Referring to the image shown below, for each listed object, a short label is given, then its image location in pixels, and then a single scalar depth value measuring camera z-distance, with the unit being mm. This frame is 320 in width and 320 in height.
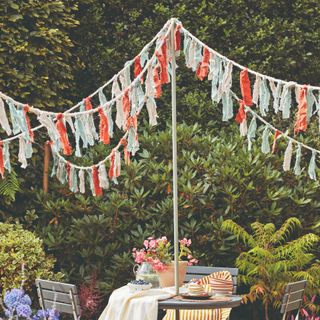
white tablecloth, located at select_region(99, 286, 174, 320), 7873
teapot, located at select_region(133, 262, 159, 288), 8540
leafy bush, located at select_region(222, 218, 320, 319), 11099
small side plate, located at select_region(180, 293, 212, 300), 7873
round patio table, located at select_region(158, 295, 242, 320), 7647
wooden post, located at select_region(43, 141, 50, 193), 12073
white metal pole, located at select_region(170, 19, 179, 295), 8022
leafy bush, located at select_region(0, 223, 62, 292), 10785
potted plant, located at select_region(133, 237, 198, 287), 8504
